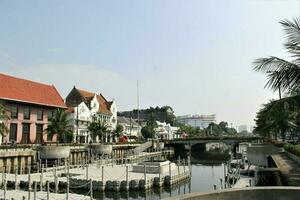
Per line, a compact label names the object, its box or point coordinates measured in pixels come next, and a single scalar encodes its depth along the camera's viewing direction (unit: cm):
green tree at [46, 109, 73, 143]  6072
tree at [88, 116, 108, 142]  7862
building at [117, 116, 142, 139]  12409
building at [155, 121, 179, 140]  14675
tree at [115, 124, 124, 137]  9512
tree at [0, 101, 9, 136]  4102
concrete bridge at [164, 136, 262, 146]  9956
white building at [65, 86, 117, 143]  8406
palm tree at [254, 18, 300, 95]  1471
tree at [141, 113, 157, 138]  12044
